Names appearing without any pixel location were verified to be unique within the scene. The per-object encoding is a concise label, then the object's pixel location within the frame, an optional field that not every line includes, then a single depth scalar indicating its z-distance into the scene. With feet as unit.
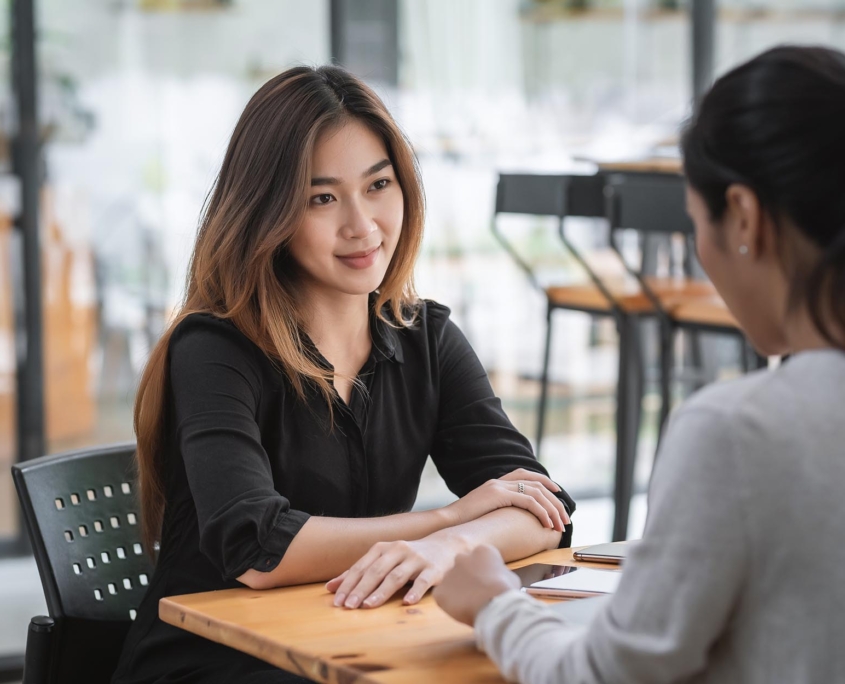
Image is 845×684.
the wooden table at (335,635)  8.41
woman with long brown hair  9.43
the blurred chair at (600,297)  13.70
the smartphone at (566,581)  8.92
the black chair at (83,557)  9.74
